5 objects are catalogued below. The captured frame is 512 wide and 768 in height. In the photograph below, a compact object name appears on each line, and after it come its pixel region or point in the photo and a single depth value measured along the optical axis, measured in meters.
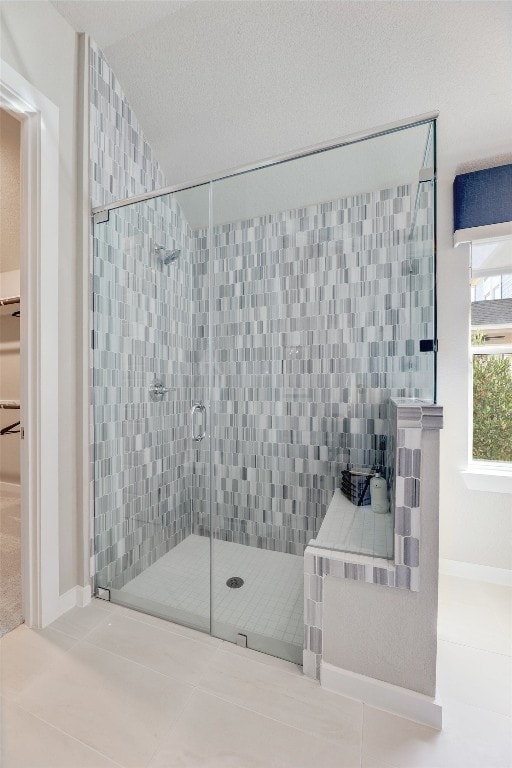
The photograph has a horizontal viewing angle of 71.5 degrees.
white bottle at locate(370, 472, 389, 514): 1.62
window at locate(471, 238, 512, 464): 2.09
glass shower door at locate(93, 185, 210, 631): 1.90
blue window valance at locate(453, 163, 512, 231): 1.96
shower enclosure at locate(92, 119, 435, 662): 1.79
